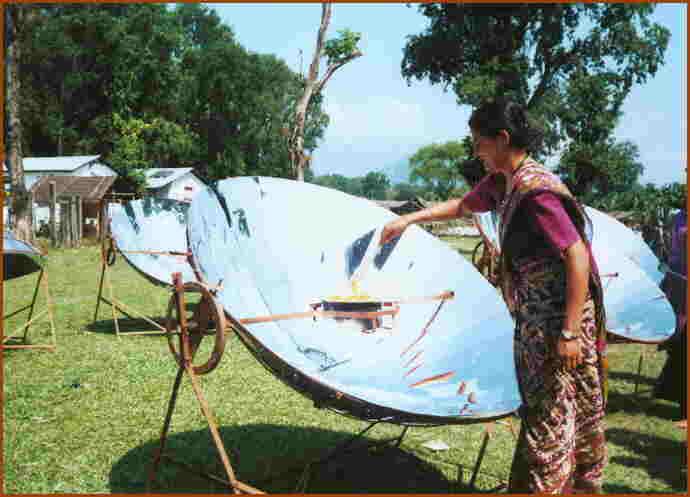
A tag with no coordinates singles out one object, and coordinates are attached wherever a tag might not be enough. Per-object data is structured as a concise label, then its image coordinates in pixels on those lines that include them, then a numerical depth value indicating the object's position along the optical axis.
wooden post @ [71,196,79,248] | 21.95
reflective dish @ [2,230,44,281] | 6.43
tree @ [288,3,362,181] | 12.03
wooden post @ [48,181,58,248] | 21.38
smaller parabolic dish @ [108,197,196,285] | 7.88
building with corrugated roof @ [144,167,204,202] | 38.01
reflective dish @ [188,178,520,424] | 3.01
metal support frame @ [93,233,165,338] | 7.94
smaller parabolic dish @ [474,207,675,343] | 5.33
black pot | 3.82
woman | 2.56
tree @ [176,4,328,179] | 46.72
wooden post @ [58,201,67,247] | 21.81
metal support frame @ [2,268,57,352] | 6.65
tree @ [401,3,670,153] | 27.47
